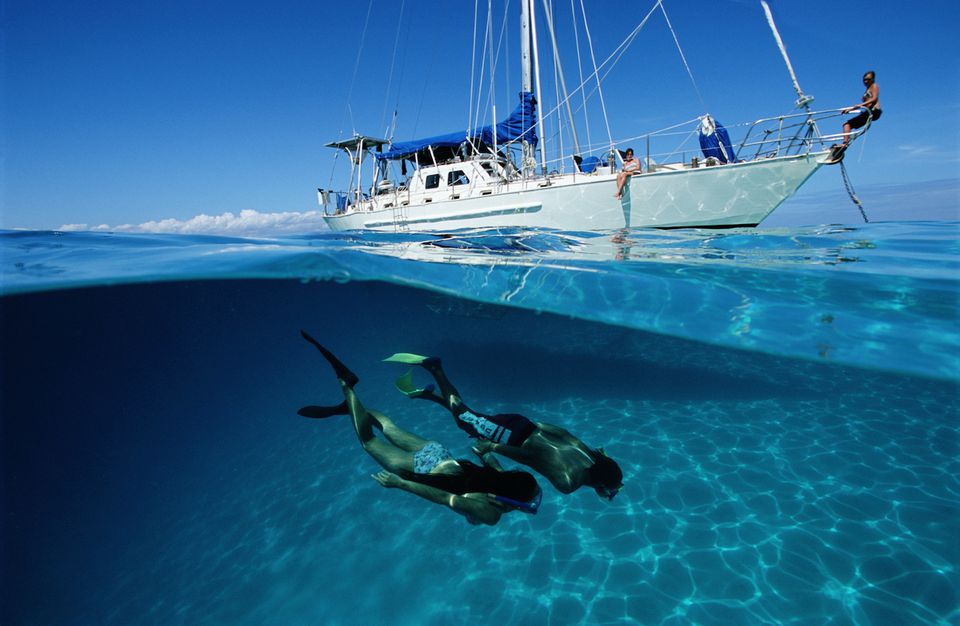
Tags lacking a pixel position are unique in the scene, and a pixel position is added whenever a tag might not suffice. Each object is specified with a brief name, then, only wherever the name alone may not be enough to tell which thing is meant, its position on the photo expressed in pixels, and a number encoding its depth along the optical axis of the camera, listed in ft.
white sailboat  38.73
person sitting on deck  41.01
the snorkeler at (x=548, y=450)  15.19
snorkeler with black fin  12.90
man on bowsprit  29.58
